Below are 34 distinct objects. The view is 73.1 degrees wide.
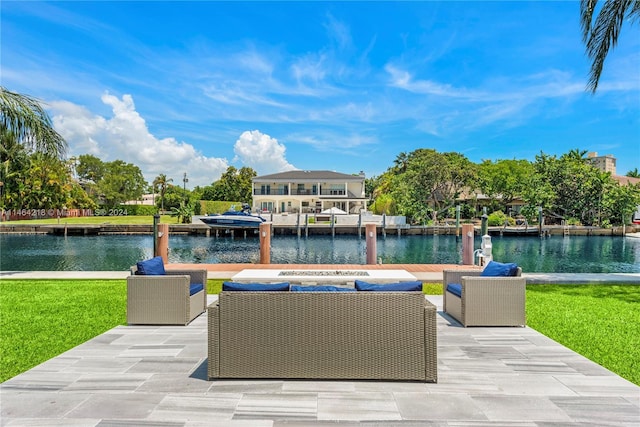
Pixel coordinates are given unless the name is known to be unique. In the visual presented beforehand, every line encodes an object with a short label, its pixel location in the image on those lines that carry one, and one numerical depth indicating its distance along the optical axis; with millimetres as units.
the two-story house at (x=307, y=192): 45050
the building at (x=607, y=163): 132375
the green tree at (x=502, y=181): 43469
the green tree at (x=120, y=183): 61688
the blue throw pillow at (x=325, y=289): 3465
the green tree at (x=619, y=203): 37531
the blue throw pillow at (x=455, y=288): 5419
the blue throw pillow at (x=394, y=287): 3463
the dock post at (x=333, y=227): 32597
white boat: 33469
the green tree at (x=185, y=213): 39812
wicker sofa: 3316
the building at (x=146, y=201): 70188
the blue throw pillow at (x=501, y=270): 5281
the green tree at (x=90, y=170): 64000
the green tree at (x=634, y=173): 75062
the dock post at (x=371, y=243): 12572
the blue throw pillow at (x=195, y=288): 5517
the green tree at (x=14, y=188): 42125
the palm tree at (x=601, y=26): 9269
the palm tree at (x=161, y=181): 60500
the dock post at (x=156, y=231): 12577
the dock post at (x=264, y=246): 12609
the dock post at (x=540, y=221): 34000
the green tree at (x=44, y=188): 45438
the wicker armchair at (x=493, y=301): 5125
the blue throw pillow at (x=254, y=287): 3441
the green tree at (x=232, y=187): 55125
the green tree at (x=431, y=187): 39219
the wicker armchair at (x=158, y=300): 5238
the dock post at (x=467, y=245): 12140
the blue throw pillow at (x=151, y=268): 5348
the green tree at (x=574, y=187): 38406
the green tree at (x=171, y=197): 59309
